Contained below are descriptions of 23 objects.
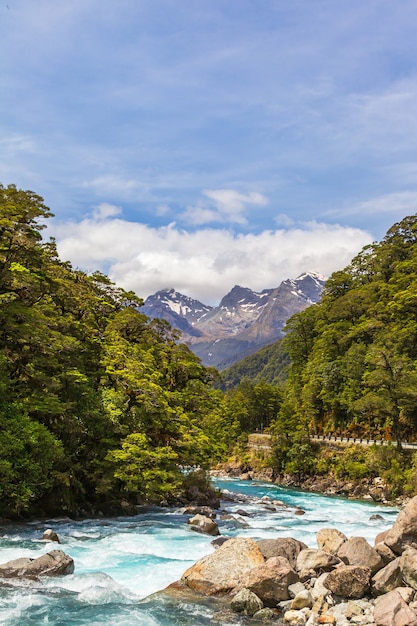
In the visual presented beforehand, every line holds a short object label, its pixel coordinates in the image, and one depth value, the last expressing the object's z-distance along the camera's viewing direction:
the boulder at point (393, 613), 12.48
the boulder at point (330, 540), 18.61
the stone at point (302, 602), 14.46
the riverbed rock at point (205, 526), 26.28
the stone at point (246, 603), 14.59
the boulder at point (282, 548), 18.20
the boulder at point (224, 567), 16.28
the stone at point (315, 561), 16.80
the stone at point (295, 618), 13.62
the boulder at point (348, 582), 15.20
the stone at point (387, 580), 15.24
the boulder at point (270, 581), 15.17
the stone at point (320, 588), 14.84
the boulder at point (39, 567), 16.59
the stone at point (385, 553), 17.05
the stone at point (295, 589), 15.36
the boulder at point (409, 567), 15.20
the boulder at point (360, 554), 16.61
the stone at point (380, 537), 20.62
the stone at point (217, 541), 22.54
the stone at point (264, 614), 14.17
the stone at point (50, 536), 21.95
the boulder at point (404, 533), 17.50
